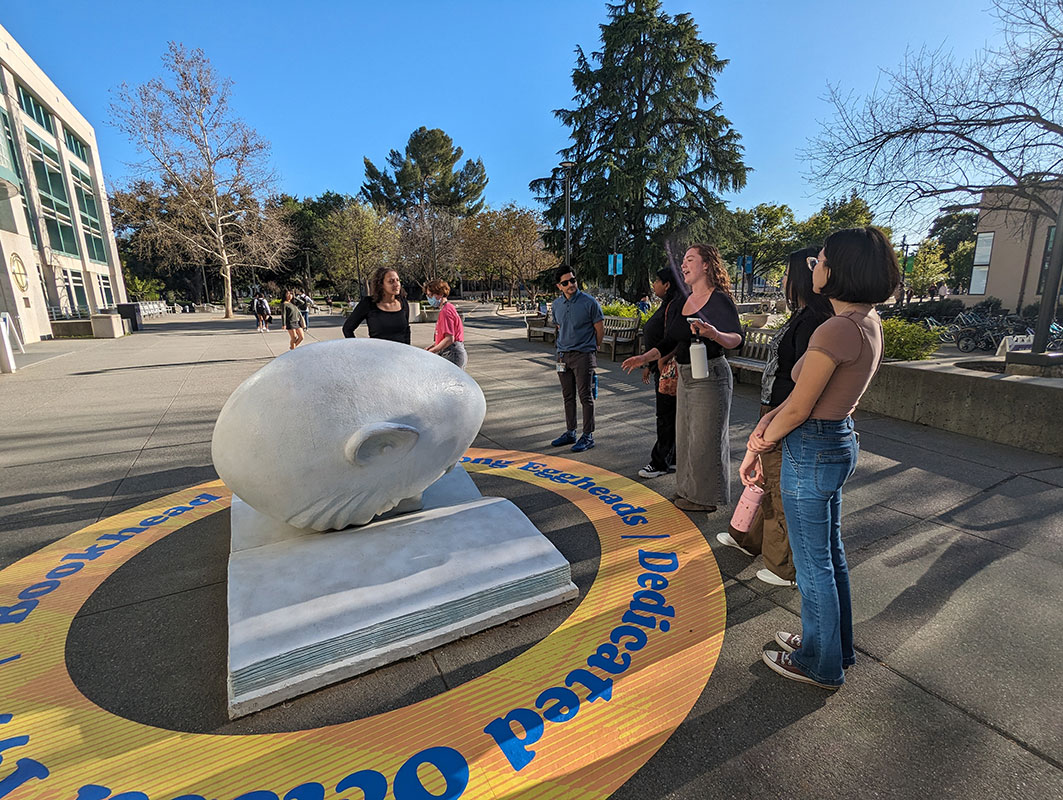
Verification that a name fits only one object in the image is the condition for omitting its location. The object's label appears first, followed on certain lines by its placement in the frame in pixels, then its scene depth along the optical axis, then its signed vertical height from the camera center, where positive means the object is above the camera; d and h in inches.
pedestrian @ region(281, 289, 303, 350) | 504.1 -14.5
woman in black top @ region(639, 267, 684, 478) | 167.9 -38.0
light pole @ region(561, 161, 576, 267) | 742.0 +156.7
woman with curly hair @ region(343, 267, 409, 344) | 194.9 -4.3
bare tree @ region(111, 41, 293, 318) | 1047.0 +229.4
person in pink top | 213.6 -14.7
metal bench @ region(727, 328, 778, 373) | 366.6 -47.5
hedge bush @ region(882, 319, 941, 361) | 282.2 -31.6
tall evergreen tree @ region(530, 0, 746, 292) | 915.4 +279.6
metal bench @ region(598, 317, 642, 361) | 500.7 -38.6
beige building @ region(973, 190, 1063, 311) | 795.3 +32.9
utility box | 951.6 -10.9
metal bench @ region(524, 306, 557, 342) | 626.4 -40.2
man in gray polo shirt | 204.5 -18.9
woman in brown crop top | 74.6 -22.9
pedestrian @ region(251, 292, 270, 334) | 876.5 -13.5
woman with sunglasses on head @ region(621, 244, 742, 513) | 144.9 -25.9
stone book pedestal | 87.8 -58.1
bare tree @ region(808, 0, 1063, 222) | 387.9 +127.7
